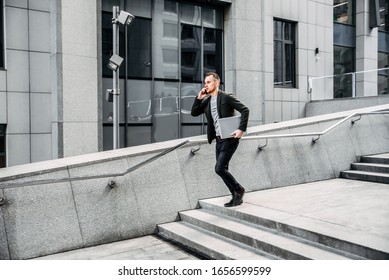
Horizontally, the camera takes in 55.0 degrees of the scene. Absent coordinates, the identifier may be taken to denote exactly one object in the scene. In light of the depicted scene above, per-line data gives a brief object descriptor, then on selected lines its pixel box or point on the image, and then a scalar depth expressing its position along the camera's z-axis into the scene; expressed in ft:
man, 18.69
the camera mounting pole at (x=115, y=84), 31.99
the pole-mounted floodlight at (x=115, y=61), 31.63
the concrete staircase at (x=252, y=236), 14.02
